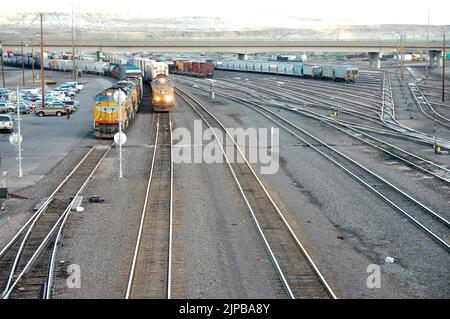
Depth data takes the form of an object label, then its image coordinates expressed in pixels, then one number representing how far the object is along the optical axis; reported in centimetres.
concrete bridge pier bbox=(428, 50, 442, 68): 14502
